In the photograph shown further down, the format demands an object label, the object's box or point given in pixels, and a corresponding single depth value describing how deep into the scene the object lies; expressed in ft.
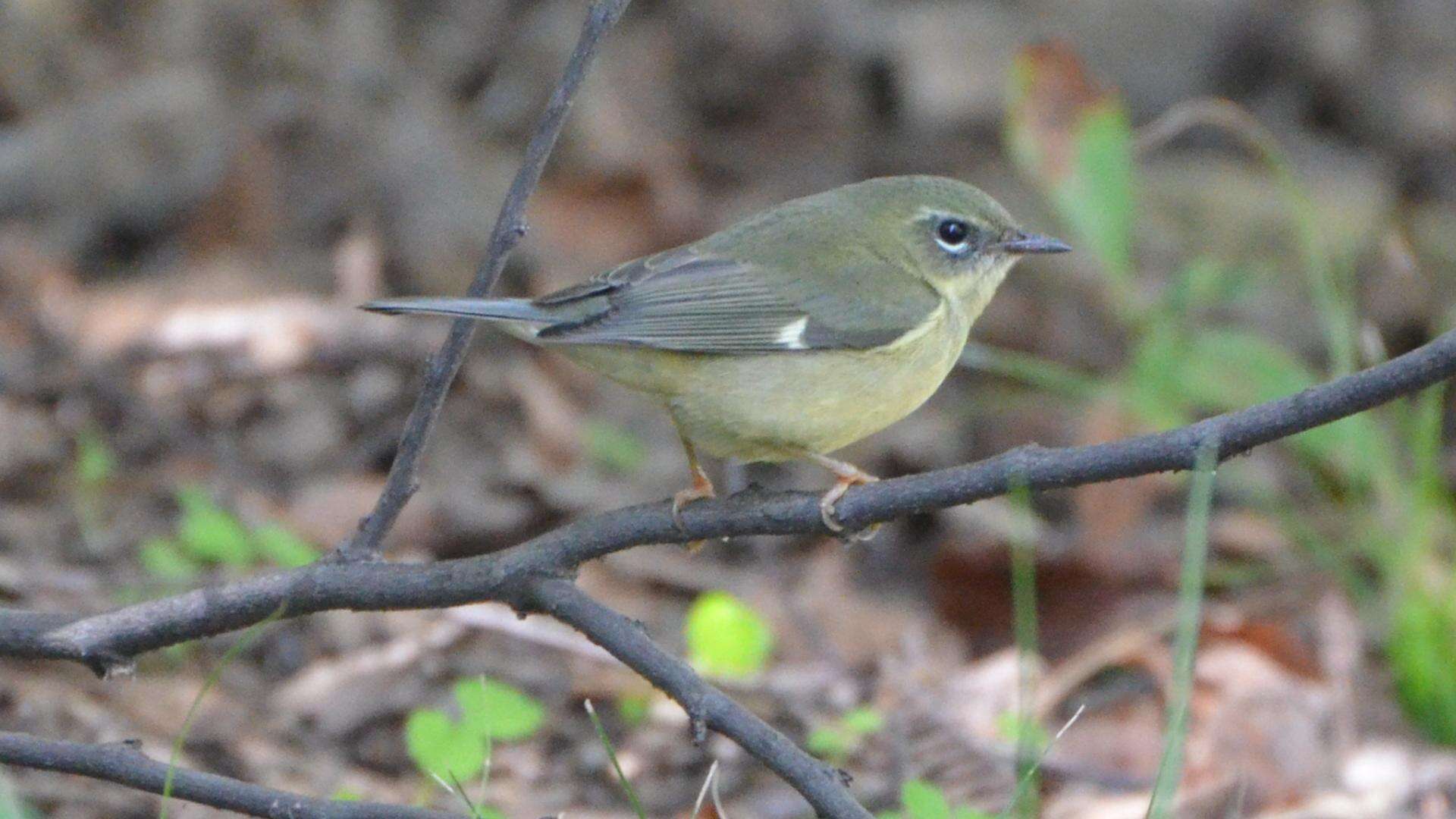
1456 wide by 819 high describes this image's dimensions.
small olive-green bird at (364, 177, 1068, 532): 25.50
